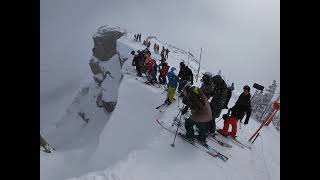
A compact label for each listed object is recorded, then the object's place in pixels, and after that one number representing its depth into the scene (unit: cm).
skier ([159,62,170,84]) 2136
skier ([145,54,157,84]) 2302
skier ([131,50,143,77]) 2463
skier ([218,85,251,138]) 1268
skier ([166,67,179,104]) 1766
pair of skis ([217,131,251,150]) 1413
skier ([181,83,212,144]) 1117
